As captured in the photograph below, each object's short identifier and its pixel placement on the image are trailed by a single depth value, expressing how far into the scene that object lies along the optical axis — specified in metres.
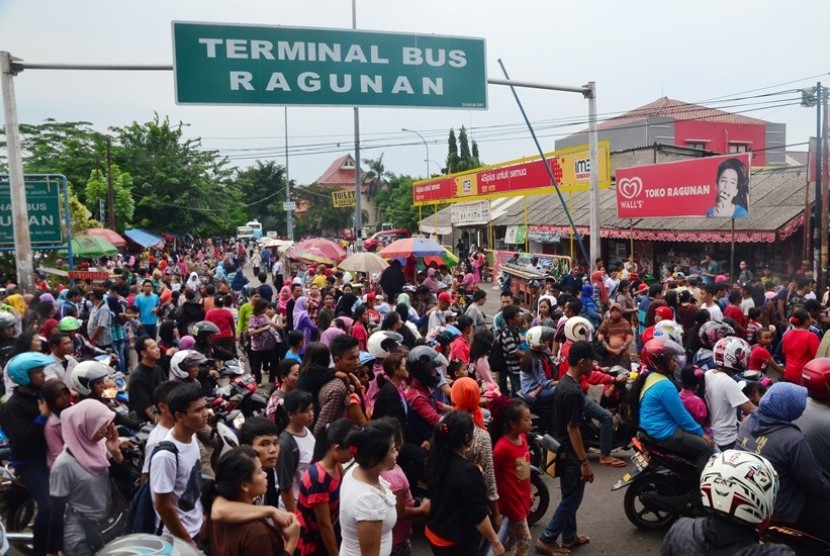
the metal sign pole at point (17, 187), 9.82
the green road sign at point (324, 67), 9.10
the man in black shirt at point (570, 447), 5.29
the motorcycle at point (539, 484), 5.78
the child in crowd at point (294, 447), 4.49
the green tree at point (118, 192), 33.19
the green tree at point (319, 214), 64.38
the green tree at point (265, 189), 68.00
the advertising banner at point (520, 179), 18.27
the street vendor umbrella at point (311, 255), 17.84
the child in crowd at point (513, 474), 4.62
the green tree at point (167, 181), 38.84
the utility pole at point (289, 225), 41.53
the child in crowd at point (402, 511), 4.14
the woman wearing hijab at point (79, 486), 4.42
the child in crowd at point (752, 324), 9.70
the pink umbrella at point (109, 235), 24.32
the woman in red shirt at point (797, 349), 8.00
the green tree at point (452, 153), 60.65
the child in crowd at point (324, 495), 3.84
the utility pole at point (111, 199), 29.54
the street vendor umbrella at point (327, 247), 18.34
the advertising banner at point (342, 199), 35.57
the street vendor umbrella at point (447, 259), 18.94
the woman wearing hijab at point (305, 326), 10.85
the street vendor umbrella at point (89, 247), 20.91
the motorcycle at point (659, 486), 5.59
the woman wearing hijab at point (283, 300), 12.74
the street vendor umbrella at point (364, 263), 15.06
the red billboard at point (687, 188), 16.89
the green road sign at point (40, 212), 14.22
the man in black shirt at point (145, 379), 6.41
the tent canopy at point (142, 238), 33.50
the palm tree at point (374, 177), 68.56
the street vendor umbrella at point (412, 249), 17.02
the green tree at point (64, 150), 36.82
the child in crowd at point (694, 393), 5.79
